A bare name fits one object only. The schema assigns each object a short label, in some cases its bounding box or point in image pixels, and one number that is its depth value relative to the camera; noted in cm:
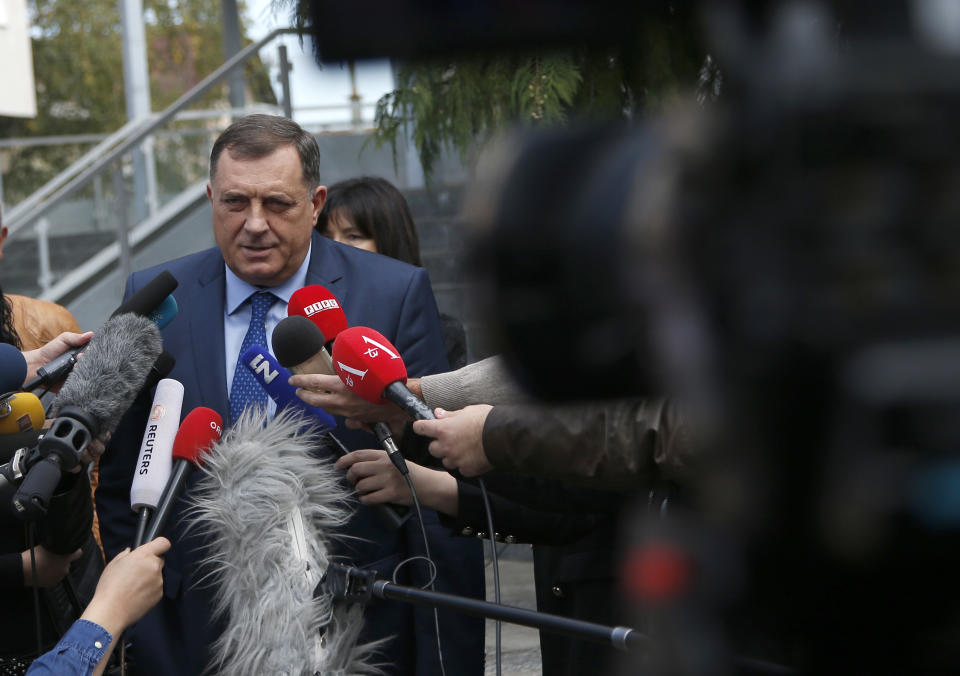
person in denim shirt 209
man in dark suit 257
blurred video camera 69
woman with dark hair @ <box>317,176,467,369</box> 415
